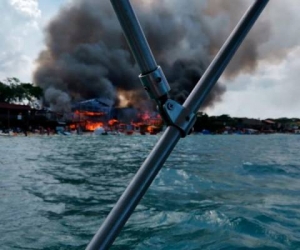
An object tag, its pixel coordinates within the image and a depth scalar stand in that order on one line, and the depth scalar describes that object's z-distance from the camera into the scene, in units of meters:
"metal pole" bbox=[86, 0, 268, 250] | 0.79
